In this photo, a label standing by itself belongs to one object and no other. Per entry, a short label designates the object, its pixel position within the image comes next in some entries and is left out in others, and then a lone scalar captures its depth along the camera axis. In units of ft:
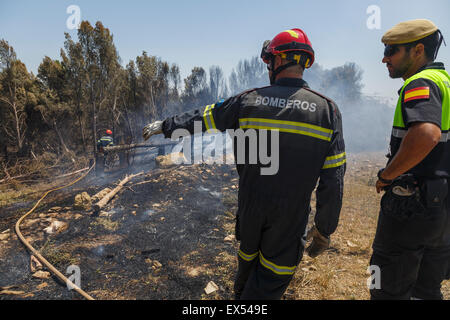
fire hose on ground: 7.72
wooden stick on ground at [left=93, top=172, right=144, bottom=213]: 14.83
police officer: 4.16
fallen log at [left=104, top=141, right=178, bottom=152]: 25.13
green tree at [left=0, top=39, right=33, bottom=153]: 33.58
